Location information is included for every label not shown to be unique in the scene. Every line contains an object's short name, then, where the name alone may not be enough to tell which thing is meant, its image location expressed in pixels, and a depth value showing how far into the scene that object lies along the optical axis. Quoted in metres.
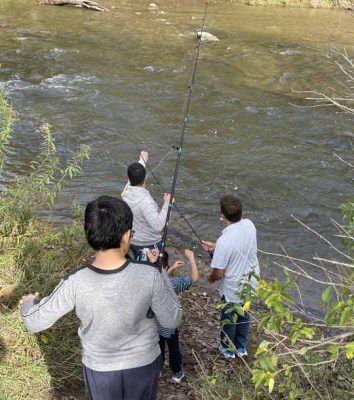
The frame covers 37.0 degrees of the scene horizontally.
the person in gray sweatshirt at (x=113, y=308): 2.62
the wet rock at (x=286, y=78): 14.27
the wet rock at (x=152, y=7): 22.15
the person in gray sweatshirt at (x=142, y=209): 4.75
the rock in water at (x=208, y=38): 17.69
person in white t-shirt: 4.38
